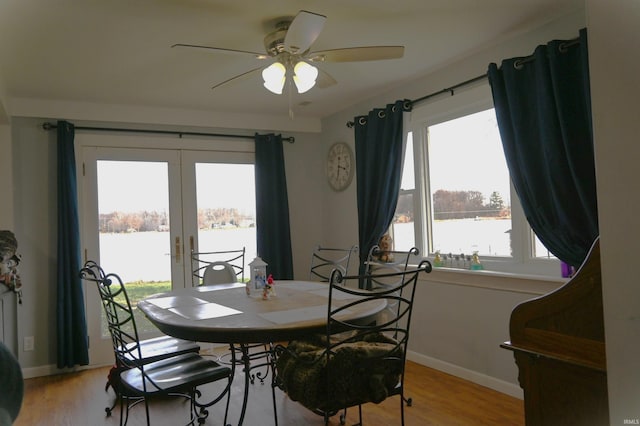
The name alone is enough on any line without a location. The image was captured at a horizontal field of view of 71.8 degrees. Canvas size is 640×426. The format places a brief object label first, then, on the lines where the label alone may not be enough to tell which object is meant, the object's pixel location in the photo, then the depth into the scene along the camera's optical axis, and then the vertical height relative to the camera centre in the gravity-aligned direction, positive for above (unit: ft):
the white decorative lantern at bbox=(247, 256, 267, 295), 8.67 -1.05
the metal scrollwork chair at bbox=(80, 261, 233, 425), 6.89 -2.40
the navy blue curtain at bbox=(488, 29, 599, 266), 7.82 +1.33
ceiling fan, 7.59 +3.00
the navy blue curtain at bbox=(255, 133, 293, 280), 15.34 +0.48
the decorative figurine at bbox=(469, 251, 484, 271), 10.40 -1.13
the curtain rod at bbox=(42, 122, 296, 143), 12.75 +3.11
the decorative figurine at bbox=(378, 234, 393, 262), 12.98 -0.85
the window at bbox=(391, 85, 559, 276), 9.79 +0.55
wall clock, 14.99 +1.92
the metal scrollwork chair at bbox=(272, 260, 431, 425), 5.93 -2.08
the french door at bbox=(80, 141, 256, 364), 13.34 +0.47
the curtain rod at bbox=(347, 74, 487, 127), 10.27 +3.18
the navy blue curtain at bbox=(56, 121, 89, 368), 12.38 -1.07
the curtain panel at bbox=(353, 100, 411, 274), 12.46 +1.51
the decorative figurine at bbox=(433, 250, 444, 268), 11.45 -1.14
